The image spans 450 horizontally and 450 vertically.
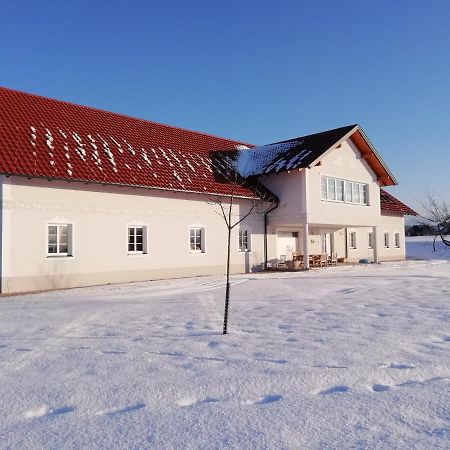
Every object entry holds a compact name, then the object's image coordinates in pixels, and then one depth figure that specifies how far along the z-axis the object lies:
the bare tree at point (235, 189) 19.98
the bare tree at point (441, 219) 39.03
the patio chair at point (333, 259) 24.30
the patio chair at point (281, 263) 22.02
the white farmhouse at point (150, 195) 14.59
